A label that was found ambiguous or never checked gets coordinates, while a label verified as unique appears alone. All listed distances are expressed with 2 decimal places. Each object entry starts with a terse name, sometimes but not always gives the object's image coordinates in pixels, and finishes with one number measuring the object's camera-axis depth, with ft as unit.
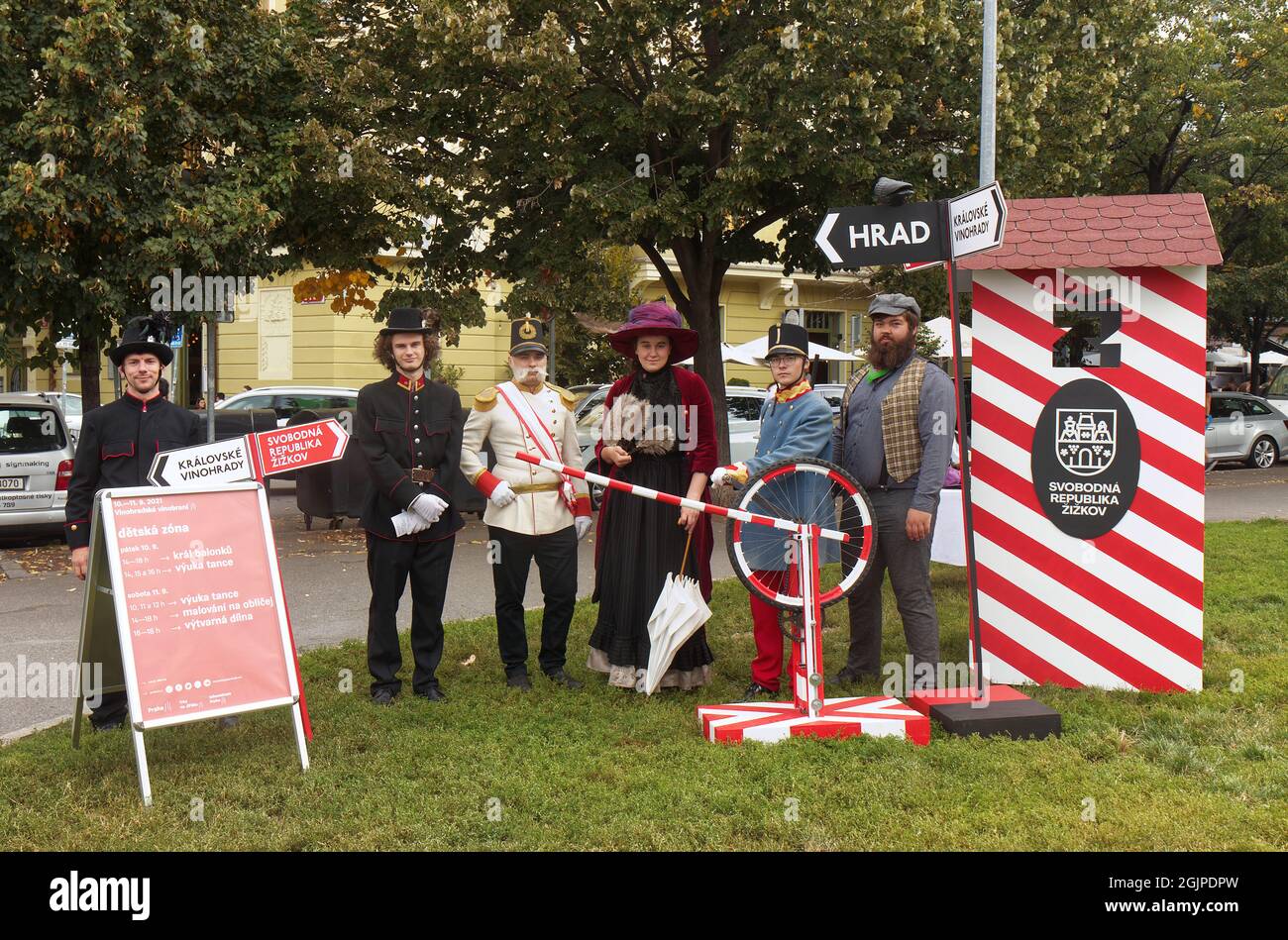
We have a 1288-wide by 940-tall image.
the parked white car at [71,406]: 65.78
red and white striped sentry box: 19.81
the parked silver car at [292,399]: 61.82
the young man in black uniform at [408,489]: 19.31
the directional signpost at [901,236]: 16.96
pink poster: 15.99
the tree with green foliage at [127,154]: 33.60
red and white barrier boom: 17.11
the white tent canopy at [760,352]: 70.33
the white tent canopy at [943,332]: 68.85
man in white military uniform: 20.24
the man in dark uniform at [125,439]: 17.99
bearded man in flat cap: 19.04
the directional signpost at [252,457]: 17.08
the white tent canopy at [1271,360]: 116.51
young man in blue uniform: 18.80
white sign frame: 15.31
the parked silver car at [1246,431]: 73.87
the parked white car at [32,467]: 38.17
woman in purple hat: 19.71
